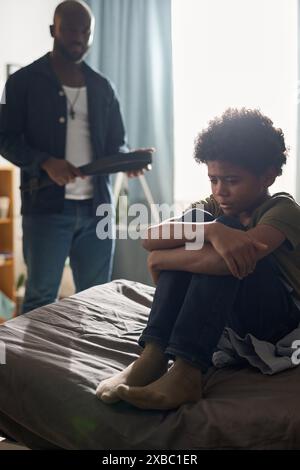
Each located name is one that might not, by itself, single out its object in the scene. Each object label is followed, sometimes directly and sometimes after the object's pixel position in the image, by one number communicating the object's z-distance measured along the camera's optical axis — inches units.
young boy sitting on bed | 48.6
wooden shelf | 134.4
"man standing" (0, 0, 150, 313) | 88.0
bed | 44.7
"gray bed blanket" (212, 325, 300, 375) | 51.7
